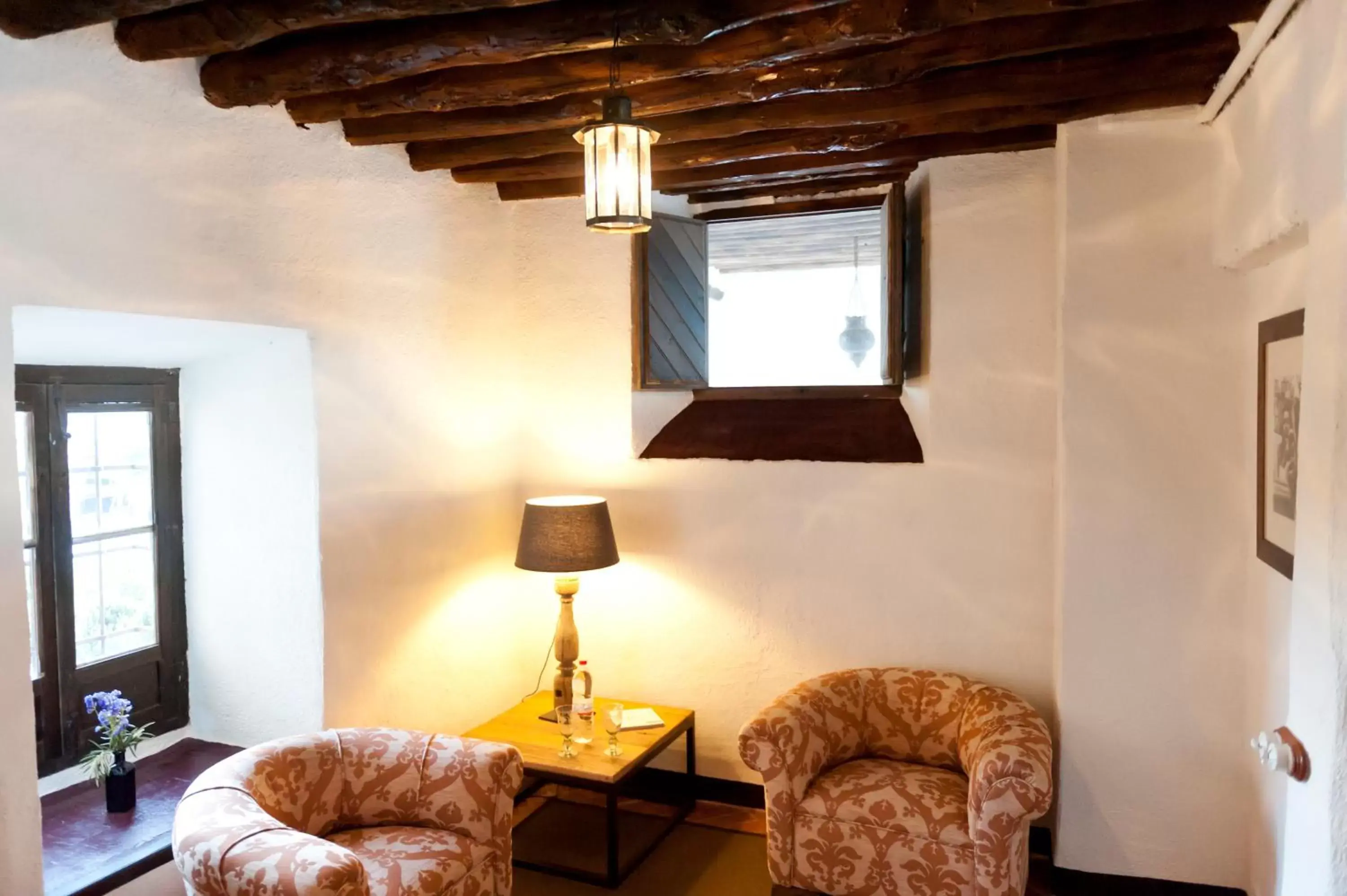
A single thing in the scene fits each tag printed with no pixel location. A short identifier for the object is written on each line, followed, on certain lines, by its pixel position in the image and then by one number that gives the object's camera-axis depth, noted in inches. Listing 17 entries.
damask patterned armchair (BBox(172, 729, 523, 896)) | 85.2
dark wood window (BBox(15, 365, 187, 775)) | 103.3
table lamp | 129.0
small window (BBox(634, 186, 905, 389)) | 142.0
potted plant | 101.9
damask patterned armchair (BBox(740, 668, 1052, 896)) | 101.3
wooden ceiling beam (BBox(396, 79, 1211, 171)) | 101.9
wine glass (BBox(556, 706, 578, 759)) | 120.8
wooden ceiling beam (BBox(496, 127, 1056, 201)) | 119.8
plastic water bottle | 127.3
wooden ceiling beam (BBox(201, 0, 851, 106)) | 77.6
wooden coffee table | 116.2
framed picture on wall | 87.0
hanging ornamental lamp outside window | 156.6
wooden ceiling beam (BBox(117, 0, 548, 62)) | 77.1
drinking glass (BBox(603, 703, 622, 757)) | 121.3
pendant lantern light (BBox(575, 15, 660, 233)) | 76.2
